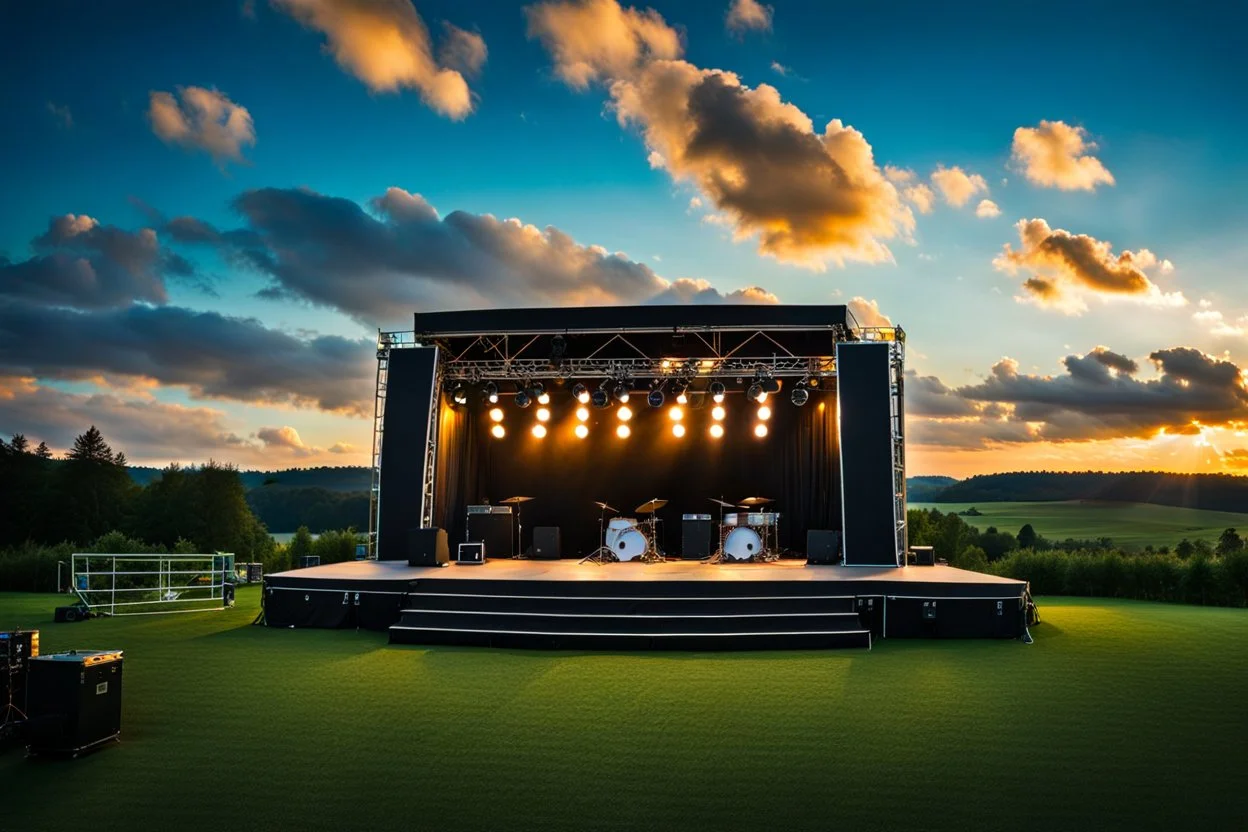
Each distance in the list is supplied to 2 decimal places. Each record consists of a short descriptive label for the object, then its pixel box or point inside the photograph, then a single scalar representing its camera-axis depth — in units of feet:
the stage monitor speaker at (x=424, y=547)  36.11
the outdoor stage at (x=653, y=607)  27.99
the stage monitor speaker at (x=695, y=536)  44.42
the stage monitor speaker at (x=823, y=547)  42.06
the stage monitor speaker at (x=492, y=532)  45.65
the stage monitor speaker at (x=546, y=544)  45.83
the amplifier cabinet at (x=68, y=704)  15.17
